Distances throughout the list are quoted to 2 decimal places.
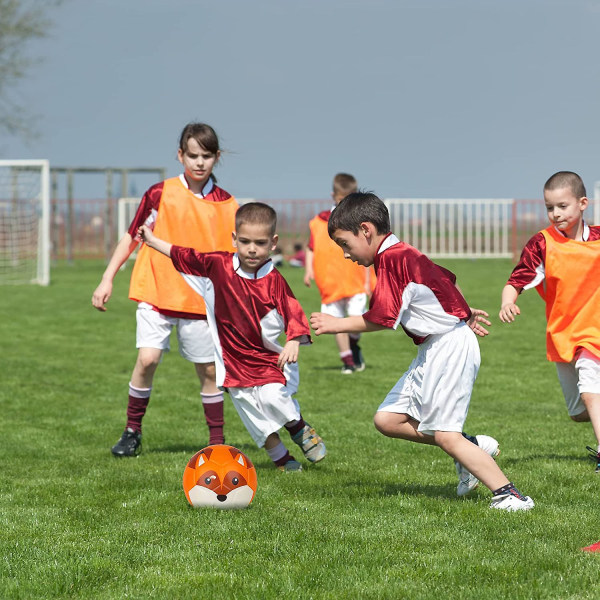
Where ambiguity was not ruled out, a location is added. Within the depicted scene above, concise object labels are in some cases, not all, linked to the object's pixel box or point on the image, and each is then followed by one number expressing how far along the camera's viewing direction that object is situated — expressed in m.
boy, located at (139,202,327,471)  11.72
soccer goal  49.89
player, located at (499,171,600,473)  11.77
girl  13.02
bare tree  63.47
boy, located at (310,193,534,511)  9.44
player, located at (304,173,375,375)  22.45
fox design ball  10.10
